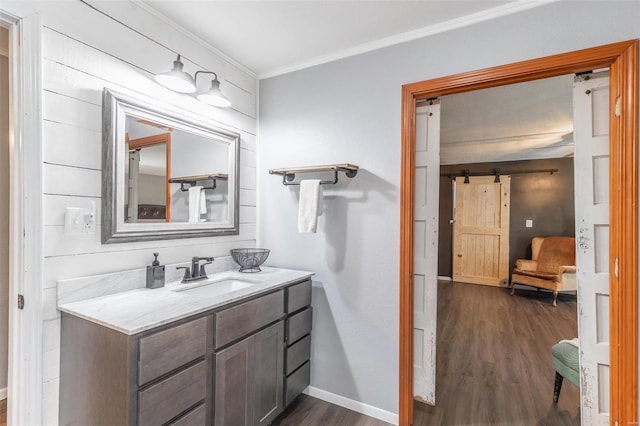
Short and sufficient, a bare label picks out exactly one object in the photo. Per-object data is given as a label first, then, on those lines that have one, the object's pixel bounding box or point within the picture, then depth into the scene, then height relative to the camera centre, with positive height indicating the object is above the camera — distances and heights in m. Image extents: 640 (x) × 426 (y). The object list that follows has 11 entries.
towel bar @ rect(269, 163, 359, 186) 1.98 +0.30
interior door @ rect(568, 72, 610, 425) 1.57 -0.14
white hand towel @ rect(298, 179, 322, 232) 2.06 +0.06
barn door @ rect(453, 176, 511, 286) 5.43 -0.31
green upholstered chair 1.84 -0.95
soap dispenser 1.64 -0.34
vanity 1.13 -0.63
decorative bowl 2.14 -0.32
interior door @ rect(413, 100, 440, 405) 2.05 -0.26
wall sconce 1.61 +0.73
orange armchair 4.49 -0.82
